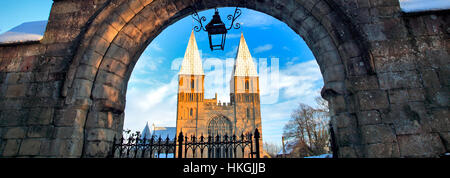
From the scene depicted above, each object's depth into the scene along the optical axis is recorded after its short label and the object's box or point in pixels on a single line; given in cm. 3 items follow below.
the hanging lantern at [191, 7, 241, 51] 368
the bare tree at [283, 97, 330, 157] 2184
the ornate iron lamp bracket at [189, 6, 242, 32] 382
